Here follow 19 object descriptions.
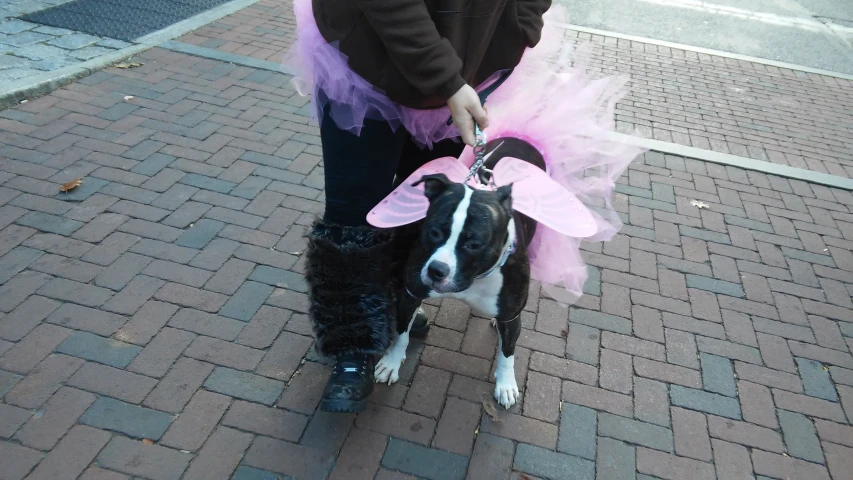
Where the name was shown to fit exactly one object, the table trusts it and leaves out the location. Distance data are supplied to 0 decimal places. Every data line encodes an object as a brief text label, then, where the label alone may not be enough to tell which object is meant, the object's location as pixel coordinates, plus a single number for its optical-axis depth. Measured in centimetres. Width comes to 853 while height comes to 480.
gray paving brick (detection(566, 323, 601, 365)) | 331
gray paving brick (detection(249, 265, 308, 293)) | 351
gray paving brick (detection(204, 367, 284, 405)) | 285
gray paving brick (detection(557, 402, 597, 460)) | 281
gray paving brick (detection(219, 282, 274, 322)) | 327
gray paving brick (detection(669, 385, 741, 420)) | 309
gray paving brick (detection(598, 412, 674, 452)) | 288
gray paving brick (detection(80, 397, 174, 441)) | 262
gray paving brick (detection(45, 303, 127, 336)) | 306
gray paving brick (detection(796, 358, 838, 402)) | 327
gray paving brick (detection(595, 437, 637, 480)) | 272
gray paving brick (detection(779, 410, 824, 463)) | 292
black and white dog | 223
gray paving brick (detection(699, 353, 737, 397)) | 322
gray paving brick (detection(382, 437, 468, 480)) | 263
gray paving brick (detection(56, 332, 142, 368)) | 292
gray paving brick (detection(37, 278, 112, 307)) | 321
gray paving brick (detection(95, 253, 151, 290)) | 334
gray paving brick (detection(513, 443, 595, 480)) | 270
